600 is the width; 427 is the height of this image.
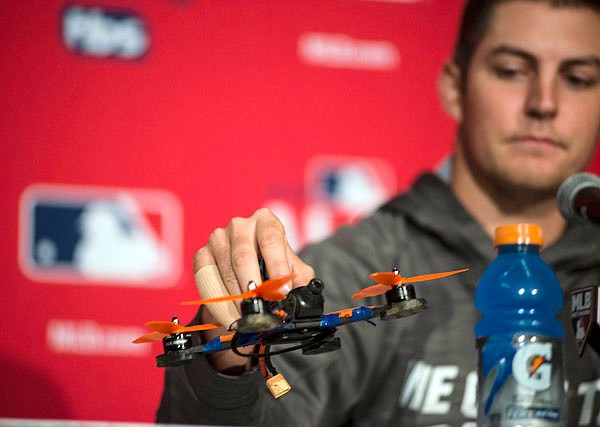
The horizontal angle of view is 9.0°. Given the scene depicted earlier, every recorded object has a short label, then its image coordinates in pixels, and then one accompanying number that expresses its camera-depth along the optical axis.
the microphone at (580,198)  3.37
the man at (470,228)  3.80
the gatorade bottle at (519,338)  3.31
